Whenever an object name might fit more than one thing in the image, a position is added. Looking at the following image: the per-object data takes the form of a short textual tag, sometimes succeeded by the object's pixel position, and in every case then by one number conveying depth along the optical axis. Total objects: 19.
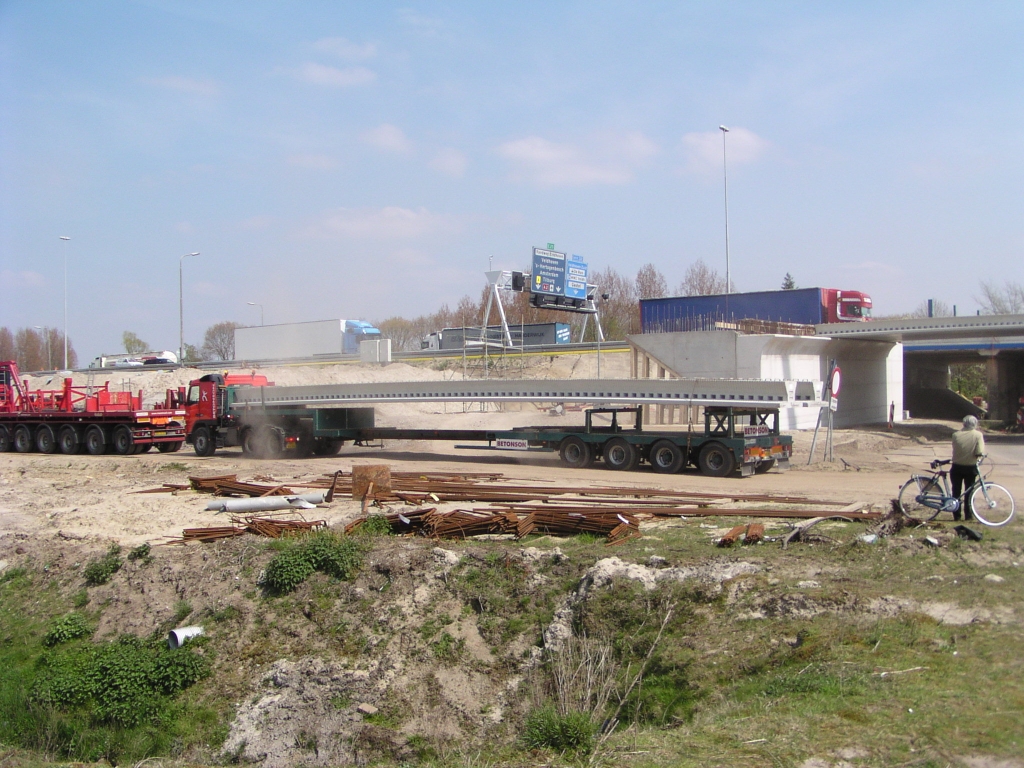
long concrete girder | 18.77
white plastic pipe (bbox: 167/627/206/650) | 9.47
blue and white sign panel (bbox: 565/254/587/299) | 43.69
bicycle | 10.25
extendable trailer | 18.88
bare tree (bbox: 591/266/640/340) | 60.19
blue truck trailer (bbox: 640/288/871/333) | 37.84
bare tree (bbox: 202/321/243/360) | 76.44
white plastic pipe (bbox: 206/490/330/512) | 14.39
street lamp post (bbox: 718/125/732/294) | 38.50
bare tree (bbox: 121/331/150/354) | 85.62
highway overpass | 29.55
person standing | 10.28
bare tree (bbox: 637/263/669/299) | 64.19
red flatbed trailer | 27.22
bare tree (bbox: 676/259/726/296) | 63.22
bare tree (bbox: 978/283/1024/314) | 57.09
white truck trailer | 52.66
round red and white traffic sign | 17.86
